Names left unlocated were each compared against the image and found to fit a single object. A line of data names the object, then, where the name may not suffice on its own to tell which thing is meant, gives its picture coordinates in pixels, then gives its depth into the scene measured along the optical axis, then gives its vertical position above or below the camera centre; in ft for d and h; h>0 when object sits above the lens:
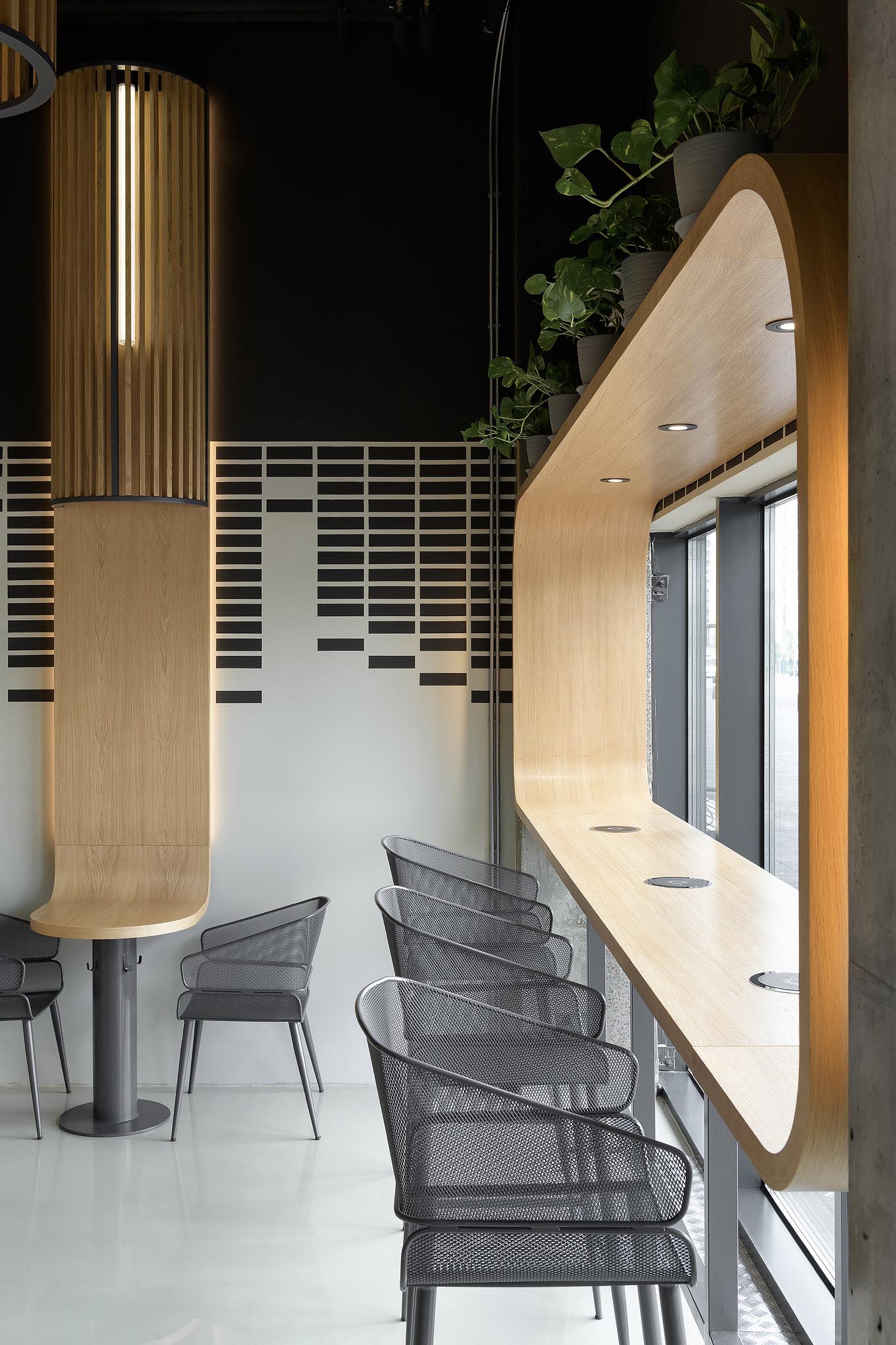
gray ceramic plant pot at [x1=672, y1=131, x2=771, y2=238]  5.03 +2.30
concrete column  3.41 +0.00
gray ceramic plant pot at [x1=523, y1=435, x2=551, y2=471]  11.72 +2.38
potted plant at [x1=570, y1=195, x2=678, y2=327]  6.52 +2.56
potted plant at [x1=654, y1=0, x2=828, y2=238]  4.91 +2.56
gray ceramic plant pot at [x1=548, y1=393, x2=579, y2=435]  9.97 +2.38
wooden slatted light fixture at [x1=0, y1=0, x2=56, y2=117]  6.38 +3.86
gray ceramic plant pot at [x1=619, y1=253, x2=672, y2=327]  6.50 +2.31
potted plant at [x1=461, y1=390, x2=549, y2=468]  11.50 +2.65
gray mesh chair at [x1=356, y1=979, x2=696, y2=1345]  5.70 -2.67
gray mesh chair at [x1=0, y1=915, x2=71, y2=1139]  13.25 -3.68
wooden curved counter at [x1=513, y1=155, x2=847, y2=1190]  3.98 +0.15
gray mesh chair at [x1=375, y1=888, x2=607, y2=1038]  8.27 -2.29
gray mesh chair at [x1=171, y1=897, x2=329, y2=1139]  13.16 -3.57
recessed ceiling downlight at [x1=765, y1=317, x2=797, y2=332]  6.39 +1.97
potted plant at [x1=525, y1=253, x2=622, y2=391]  7.24 +2.52
